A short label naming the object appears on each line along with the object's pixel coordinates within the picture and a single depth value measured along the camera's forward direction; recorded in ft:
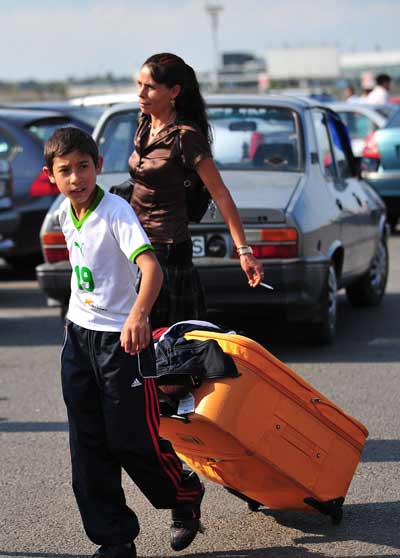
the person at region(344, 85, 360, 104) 87.65
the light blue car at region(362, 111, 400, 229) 49.77
